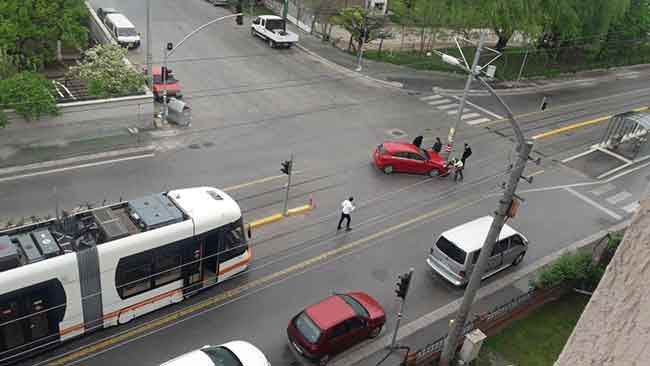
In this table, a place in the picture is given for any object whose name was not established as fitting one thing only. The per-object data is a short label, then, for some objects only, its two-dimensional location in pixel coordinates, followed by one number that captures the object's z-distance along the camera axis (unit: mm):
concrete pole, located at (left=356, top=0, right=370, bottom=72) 41781
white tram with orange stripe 13703
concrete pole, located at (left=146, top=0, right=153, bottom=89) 29547
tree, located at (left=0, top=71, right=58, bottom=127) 24016
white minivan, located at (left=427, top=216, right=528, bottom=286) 19500
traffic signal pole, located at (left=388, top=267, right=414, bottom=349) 14797
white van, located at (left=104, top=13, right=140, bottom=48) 38469
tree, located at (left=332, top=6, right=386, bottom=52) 43219
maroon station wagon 15648
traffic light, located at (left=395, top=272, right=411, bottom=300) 14797
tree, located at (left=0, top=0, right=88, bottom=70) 27766
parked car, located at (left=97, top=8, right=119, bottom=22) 41875
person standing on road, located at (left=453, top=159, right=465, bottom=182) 27322
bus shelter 33000
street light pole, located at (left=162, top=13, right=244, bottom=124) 28828
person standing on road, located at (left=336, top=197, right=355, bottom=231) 21469
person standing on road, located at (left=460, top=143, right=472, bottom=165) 27750
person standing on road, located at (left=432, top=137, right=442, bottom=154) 28672
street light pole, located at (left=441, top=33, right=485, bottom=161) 27672
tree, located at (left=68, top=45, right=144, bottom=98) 27609
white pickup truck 43938
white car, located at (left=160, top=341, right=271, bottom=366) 13891
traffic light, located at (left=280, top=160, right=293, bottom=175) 21578
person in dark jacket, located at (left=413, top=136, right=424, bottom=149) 28284
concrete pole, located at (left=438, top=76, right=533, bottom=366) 12727
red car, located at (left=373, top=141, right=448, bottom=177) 26875
